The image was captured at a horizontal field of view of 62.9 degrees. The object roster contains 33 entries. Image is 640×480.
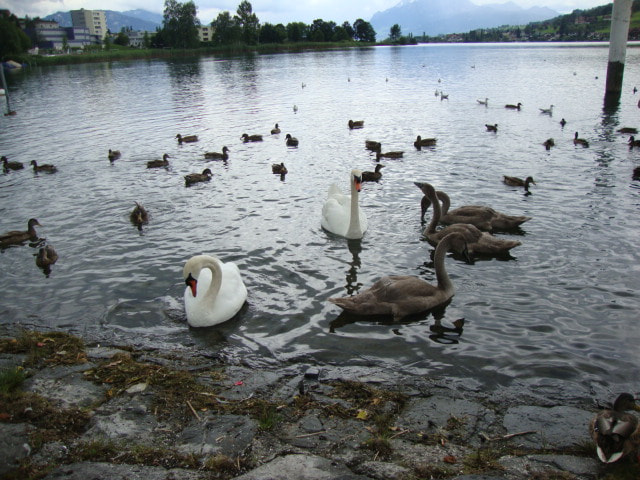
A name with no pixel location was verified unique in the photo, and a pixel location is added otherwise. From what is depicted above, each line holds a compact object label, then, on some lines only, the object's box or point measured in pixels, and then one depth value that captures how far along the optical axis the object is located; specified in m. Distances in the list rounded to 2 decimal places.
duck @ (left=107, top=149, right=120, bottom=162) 20.31
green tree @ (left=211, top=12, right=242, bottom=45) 157.12
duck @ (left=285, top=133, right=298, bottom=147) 22.70
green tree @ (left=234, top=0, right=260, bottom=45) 174.50
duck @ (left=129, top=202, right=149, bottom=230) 13.50
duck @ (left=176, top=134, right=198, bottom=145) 23.92
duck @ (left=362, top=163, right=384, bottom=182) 16.47
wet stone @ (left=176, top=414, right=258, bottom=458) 4.96
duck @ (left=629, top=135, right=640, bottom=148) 19.71
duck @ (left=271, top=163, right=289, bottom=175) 17.89
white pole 30.23
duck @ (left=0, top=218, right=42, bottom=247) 12.41
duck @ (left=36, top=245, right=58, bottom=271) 11.11
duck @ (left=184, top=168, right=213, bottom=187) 17.06
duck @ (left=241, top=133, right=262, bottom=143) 24.02
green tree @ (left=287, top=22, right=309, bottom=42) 185.75
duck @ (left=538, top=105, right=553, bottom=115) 28.70
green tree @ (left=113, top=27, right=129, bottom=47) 195.68
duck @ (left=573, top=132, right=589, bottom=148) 20.49
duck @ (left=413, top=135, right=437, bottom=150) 21.02
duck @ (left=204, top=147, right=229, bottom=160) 20.52
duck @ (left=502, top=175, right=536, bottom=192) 15.17
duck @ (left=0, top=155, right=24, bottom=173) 19.56
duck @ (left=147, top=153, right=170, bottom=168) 19.31
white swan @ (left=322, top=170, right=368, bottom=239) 12.02
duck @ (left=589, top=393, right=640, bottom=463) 4.78
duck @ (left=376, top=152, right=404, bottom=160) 19.67
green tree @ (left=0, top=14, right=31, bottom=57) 105.38
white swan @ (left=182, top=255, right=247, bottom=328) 8.42
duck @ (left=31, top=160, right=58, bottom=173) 19.06
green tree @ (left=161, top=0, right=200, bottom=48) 152.12
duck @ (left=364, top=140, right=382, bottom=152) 20.74
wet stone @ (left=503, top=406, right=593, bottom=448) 5.42
